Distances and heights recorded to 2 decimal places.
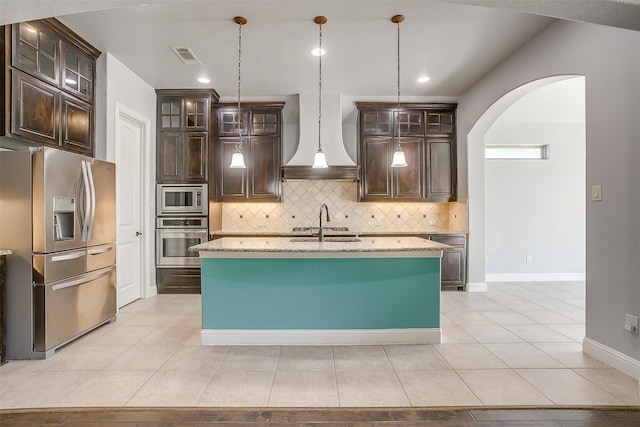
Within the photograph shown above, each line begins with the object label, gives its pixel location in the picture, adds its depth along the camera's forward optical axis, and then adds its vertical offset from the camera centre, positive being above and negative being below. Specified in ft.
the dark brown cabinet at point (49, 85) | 8.63 +3.67
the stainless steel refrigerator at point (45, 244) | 8.63 -0.84
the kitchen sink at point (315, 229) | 17.04 -0.84
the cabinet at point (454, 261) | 16.31 -2.34
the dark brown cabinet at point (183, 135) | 15.85 +3.60
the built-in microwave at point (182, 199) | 15.74 +0.60
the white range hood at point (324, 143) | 16.05 +3.33
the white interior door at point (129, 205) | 13.44 +0.30
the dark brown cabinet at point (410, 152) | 17.29 +3.07
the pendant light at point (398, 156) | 10.00 +1.69
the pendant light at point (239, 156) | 10.07 +1.73
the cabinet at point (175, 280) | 15.79 -3.13
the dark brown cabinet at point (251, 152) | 17.12 +3.05
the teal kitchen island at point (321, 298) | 9.70 -2.45
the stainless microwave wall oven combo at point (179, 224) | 15.71 -0.53
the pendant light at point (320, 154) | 9.96 +1.83
